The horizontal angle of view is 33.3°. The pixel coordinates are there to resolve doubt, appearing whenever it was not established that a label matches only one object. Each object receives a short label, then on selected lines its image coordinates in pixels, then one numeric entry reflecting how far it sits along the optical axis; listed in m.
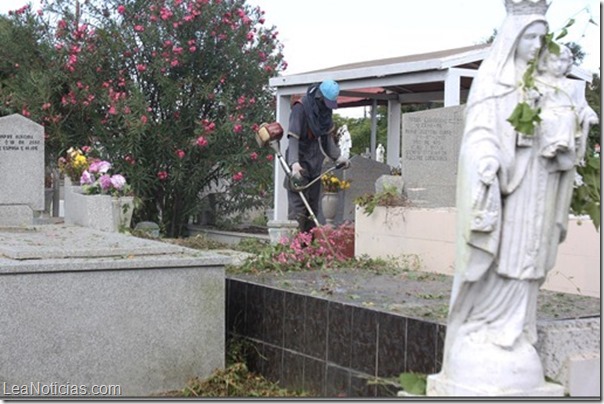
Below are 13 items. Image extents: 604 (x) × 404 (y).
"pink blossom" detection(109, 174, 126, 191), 11.91
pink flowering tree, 15.95
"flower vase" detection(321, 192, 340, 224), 13.98
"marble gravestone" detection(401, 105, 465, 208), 10.33
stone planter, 11.38
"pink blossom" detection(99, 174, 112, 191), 11.84
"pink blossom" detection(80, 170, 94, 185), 11.96
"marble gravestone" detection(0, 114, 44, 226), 10.98
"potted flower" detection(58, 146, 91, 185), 12.84
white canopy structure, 12.53
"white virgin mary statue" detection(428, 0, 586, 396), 4.41
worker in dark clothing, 9.95
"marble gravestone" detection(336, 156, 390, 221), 15.27
